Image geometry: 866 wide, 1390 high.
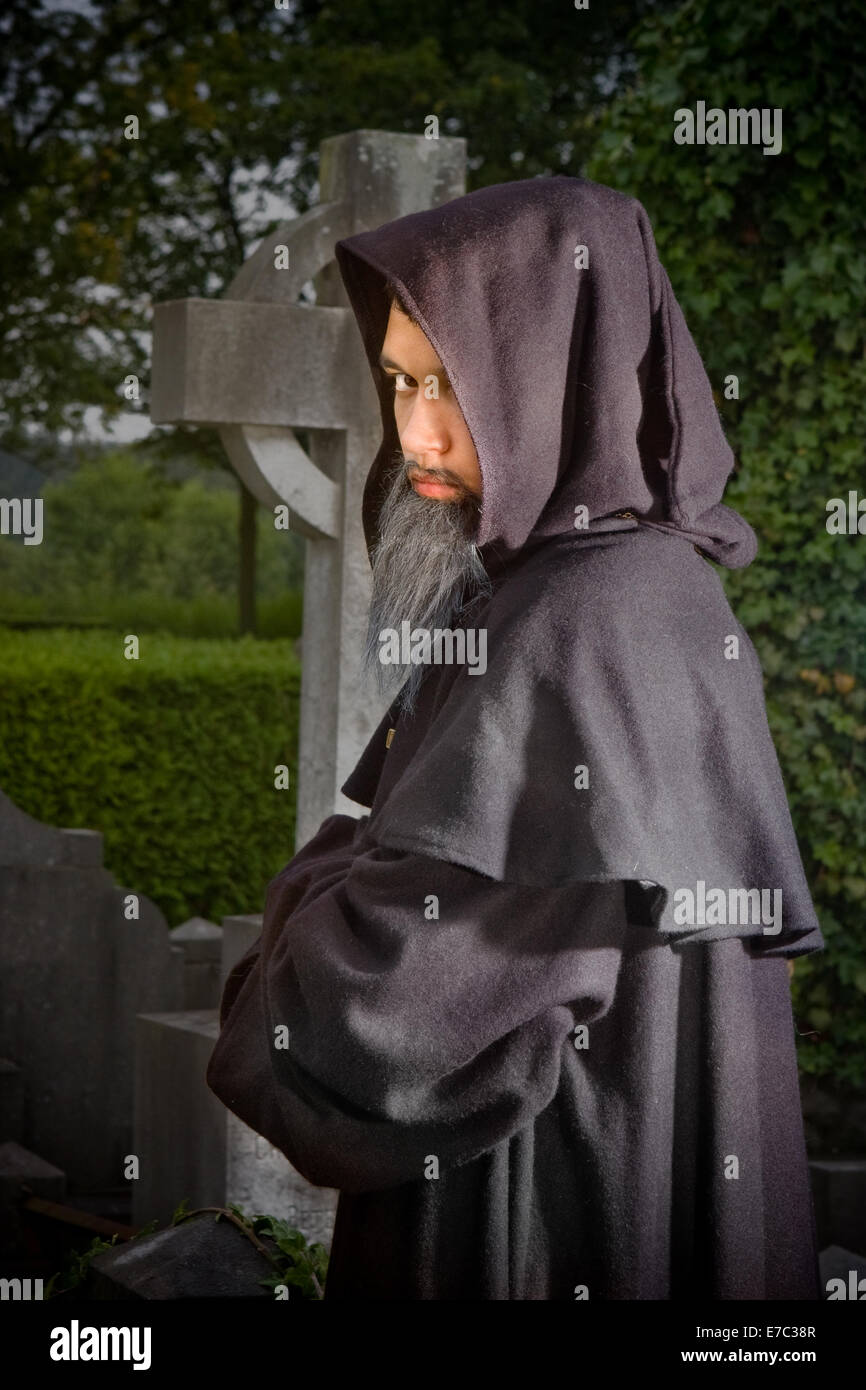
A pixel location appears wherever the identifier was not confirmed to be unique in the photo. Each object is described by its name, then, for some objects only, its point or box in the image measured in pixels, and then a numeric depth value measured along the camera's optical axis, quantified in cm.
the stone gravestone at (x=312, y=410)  409
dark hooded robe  199
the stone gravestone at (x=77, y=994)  559
